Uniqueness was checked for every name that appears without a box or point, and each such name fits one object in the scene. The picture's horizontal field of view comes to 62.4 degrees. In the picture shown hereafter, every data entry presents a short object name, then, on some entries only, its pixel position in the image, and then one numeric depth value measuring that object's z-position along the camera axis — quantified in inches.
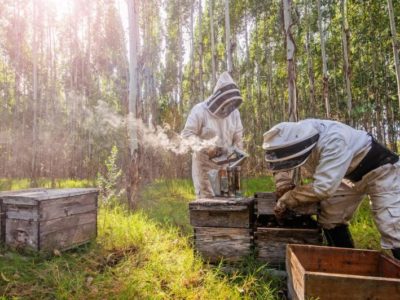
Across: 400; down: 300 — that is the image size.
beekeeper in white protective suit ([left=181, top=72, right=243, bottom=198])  164.9
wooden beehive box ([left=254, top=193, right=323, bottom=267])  118.9
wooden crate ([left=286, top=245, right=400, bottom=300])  77.3
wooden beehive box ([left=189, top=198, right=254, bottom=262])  119.0
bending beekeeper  108.0
